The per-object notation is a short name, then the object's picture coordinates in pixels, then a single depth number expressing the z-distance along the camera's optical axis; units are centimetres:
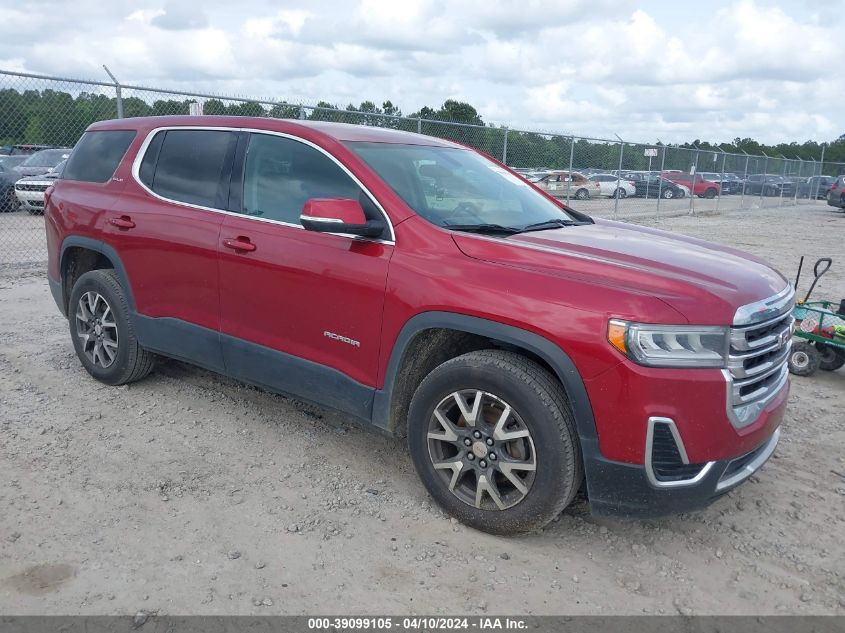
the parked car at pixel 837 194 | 2650
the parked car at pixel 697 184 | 2380
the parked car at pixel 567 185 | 1836
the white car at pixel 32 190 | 1402
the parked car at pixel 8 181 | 1409
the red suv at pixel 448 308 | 284
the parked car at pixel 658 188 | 2241
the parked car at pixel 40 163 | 1427
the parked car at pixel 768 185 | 2861
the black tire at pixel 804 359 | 570
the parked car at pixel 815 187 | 3497
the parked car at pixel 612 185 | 2145
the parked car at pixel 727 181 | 2592
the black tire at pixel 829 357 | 583
